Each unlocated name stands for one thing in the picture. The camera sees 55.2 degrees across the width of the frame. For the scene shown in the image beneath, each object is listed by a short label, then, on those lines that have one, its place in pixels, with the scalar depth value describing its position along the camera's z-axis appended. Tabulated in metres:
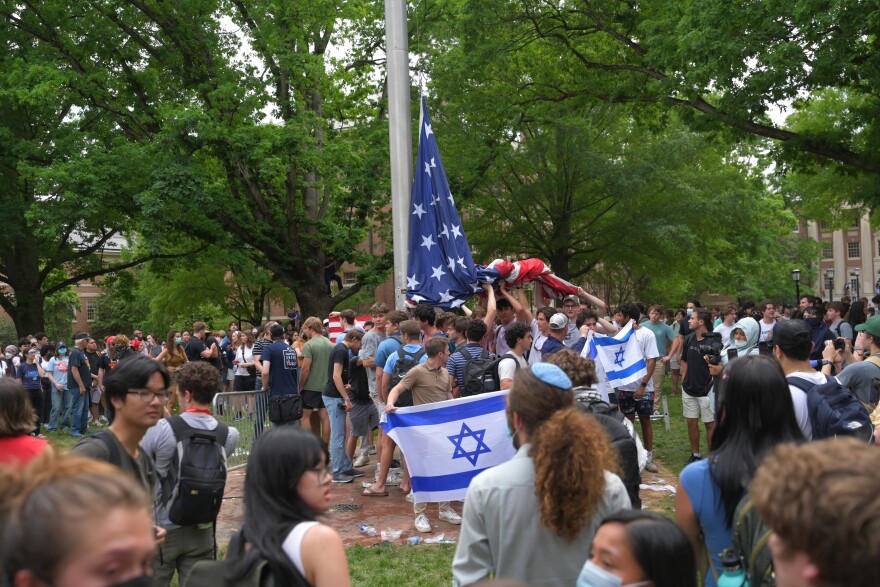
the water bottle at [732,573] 3.07
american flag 12.08
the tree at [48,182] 21.72
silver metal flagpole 12.52
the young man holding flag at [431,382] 8.99
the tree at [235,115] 22.12
